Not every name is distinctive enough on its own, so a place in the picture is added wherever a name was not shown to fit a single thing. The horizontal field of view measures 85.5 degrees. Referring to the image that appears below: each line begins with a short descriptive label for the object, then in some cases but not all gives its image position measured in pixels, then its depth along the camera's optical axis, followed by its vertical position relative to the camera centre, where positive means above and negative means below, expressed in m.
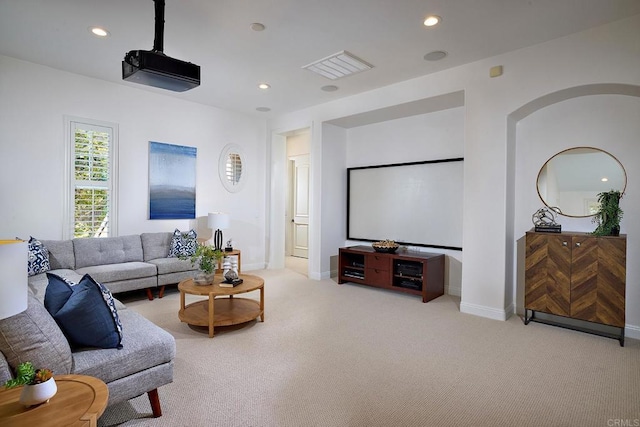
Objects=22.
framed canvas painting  5.36 +0.38
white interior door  8.59 +0.00
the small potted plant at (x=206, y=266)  3.67 -0.65
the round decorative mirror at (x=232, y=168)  6.23 +0.69
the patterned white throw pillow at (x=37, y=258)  3.87 -0.62
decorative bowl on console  5.22 -0.60
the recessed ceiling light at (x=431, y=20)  3.12 +1.72
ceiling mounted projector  2.73 +1.11
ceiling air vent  3.96 +1.70
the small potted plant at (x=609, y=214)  3.34 -0.05
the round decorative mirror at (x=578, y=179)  3.61 +0.32
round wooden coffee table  3.37 -1.13
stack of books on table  3.58 -0.82
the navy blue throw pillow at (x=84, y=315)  1.98 -0.64
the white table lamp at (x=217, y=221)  5.59 -0.26
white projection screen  4.98 +0.06
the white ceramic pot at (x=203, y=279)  3.65 -0.78
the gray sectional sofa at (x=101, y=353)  1.58 -0.84
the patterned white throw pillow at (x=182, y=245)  5.12 -0.60
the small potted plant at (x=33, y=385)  1.30 -0.69
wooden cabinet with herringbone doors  3.23 -0.67
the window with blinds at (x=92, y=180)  4.65 +0.33
